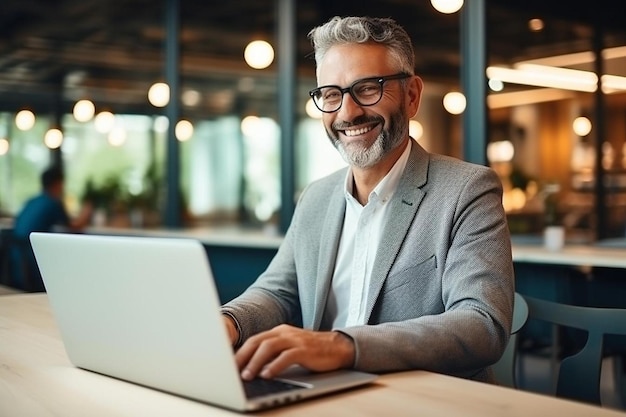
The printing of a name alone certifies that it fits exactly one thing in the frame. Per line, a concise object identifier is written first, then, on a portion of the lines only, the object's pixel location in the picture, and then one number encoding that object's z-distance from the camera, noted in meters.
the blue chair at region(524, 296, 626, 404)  1.66
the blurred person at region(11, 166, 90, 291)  6.02
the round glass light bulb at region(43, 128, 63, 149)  8.81
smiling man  1.51
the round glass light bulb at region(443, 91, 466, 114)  8.53
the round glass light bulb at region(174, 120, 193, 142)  6.54
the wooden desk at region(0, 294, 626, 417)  1.14
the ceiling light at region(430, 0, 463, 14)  4.52
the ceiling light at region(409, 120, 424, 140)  10.24
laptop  1.09
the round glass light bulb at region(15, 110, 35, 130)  8.49
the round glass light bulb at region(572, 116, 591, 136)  5.58
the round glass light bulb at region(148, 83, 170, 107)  6.59
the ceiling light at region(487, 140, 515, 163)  6.20
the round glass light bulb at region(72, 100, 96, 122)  9.07
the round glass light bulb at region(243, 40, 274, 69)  6.48
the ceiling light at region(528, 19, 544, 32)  6.00
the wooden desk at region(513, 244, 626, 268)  3.54
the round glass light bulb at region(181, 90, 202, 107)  10.12
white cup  4.22
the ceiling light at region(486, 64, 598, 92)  5.37
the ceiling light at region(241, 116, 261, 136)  9.78
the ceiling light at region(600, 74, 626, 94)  4.92
